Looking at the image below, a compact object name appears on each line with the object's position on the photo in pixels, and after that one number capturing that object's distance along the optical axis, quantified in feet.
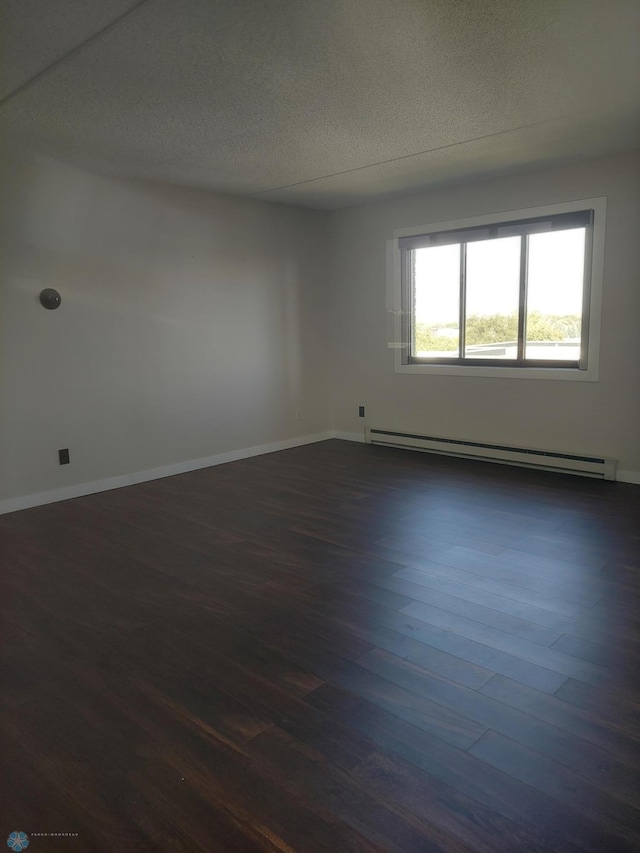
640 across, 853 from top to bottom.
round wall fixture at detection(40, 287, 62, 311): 13.05
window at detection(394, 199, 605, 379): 14.58
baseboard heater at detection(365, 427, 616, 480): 14.66
